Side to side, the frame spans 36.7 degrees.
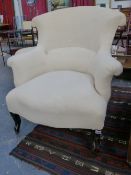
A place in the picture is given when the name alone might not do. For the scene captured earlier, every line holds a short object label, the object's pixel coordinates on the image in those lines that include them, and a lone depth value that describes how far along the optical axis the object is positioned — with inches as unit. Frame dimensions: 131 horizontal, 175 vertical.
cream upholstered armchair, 45.2
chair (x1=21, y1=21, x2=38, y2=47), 140.8
